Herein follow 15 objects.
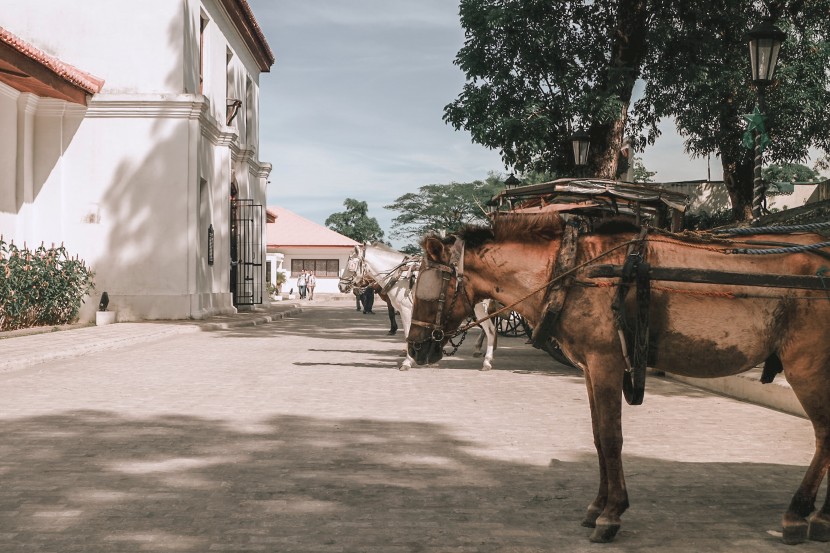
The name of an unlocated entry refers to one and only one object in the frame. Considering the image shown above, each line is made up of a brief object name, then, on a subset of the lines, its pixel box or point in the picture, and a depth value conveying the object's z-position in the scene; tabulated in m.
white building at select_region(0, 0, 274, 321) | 21.59
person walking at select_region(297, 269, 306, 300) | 52.78
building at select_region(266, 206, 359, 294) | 61.09
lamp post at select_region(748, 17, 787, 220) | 9.64
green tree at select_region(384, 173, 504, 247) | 77.69
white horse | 12.34
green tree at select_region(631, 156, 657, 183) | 64.82
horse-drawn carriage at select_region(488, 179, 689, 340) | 10.48
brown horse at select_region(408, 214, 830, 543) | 4.12
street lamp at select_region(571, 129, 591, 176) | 16.12
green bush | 17.11
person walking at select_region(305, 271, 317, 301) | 53.51
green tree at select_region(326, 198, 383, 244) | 87.62
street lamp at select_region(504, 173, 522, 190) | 21.20
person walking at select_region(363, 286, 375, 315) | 30.63
